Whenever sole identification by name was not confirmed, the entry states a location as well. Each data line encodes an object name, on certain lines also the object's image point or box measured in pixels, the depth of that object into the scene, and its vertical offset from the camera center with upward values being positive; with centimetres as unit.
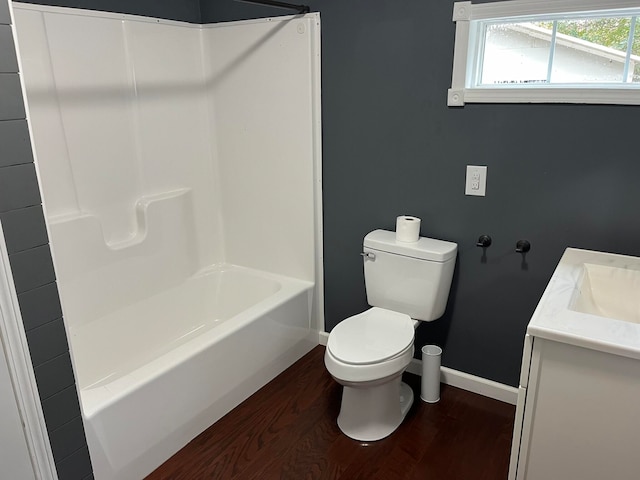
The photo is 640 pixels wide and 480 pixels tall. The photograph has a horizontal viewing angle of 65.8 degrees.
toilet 194 -91
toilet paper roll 218 -51
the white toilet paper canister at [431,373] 227 -118
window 177 +21
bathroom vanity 124 -74
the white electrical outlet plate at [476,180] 207 -29
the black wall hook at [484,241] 212 -55
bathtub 176 -107
